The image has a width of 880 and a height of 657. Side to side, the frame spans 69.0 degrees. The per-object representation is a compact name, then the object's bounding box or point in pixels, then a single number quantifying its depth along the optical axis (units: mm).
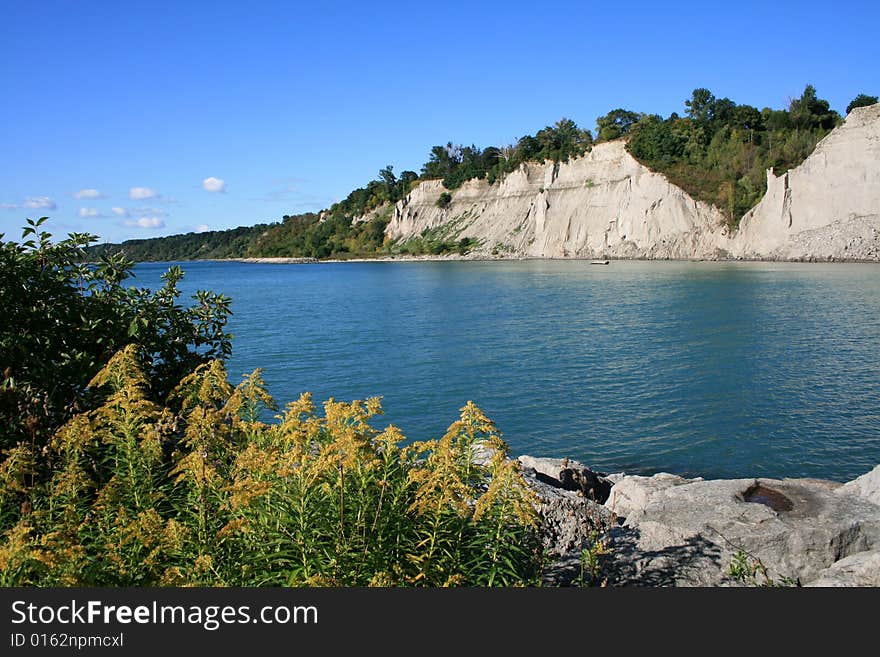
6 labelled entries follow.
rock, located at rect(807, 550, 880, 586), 7891
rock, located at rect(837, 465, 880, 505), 11359
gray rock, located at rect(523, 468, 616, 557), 8891
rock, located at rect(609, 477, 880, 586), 7973
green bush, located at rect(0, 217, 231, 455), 7355
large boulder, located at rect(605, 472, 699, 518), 11797
